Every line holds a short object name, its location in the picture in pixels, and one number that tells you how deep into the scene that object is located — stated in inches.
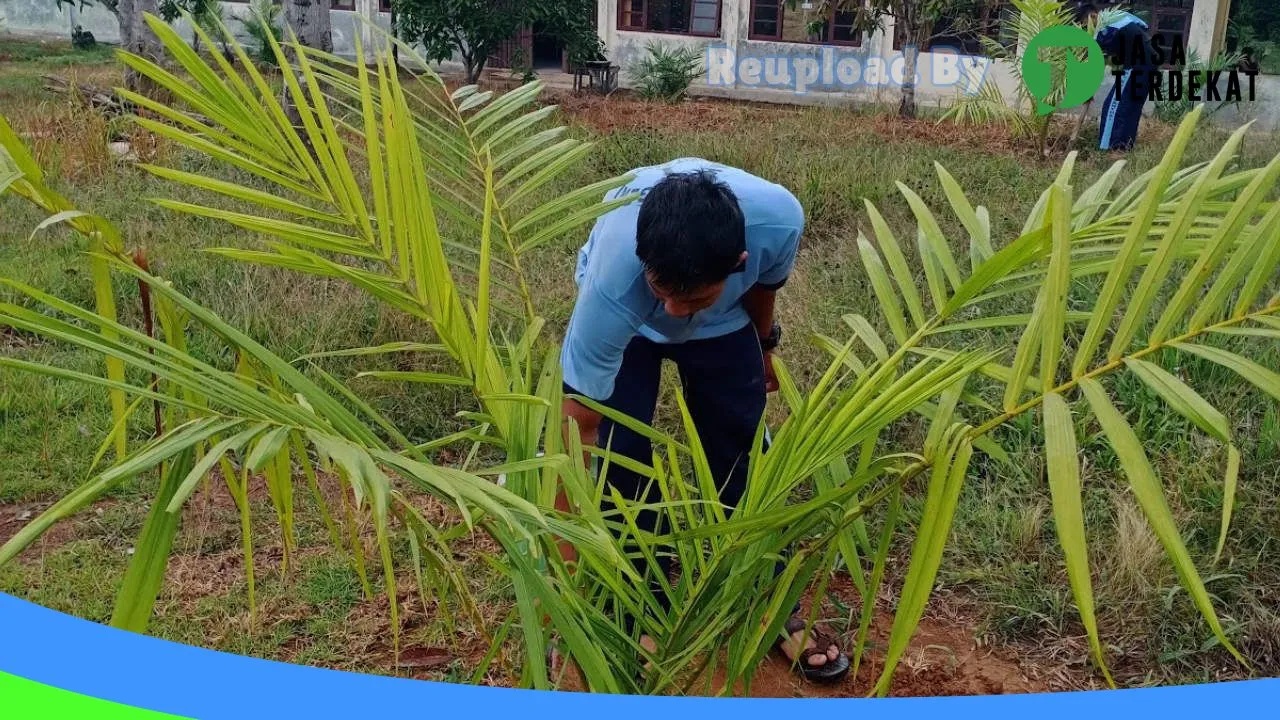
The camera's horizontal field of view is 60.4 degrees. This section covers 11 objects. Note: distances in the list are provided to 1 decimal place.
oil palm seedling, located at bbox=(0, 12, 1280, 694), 38.9
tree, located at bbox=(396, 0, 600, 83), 450.3
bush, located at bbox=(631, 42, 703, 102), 473.7
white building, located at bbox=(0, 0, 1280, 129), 503.2
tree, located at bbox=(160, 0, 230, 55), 494.4
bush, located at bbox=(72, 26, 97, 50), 621.0
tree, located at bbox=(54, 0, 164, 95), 348.0
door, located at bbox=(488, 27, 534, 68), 506.6
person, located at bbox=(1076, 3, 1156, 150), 316.8
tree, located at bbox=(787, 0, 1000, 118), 398.6
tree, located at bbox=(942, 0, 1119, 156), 288.5
